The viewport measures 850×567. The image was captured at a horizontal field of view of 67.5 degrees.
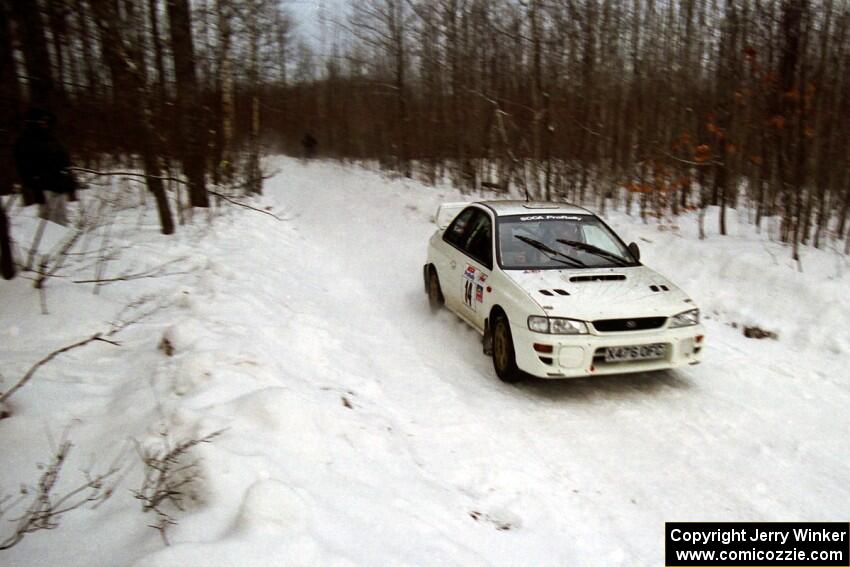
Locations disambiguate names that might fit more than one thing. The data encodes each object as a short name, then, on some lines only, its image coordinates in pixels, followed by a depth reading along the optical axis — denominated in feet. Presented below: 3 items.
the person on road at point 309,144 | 129.08
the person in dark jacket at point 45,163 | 27.40
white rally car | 17.70
